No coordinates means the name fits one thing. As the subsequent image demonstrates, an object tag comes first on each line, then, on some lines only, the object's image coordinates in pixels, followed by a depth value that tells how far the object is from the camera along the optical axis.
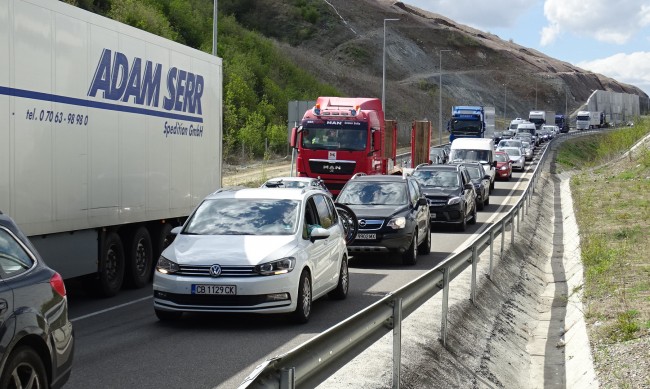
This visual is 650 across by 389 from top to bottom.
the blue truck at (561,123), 133.62
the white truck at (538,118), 120.00
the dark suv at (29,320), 6.53
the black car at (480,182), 37.28
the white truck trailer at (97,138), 12.65
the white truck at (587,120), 138.25
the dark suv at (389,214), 20.14
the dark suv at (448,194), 28.56
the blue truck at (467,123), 63.56
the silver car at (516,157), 64.94
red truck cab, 32.50
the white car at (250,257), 12.03
